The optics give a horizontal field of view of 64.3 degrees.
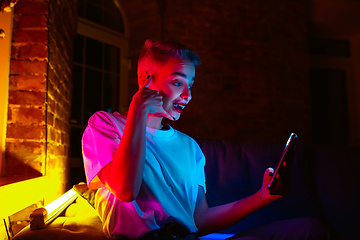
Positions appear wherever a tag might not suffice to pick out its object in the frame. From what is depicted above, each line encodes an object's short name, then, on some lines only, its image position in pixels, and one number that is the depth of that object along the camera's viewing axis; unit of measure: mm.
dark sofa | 1894
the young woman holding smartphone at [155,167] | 913
